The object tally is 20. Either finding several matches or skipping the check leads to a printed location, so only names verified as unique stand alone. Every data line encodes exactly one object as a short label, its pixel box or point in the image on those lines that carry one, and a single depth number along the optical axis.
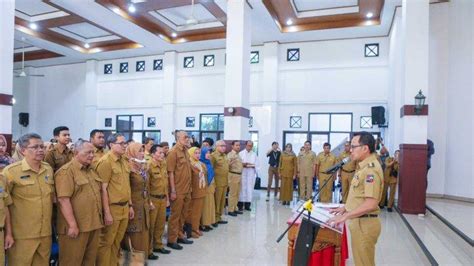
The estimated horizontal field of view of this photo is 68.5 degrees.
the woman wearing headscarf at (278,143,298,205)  7.77
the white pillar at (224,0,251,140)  7.51
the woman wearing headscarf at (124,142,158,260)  3.48
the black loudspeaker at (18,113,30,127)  14.18
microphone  2.72
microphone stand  2.50
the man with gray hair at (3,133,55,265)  2.45
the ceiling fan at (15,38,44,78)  11.77
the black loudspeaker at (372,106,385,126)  9.13
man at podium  2.47
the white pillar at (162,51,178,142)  11.80
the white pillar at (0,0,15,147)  5.52
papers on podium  2.59
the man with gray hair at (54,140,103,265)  2.63
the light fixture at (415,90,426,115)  6.02
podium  2.88
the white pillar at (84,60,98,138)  13.21
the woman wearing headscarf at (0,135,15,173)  2.77
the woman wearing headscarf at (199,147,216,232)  5.19
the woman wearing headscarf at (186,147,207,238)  4.73
